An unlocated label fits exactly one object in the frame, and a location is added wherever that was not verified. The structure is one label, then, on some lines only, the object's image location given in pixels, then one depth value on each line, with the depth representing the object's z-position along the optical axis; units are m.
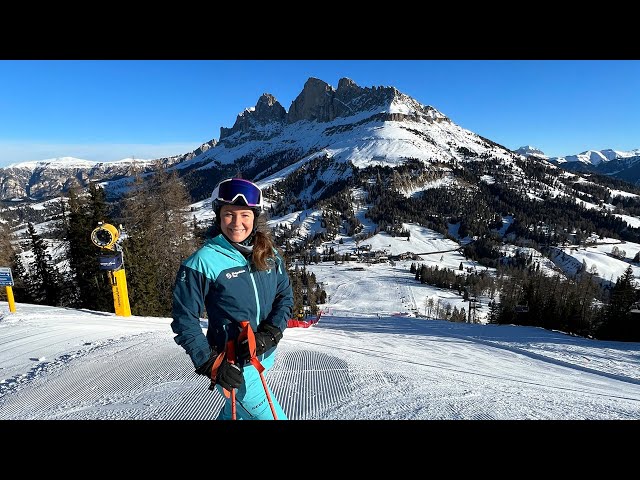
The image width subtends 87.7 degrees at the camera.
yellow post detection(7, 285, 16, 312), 9.51
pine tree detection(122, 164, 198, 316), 17.38
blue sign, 9.46
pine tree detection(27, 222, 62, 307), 22.67
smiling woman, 2.09
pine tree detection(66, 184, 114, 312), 19.39
